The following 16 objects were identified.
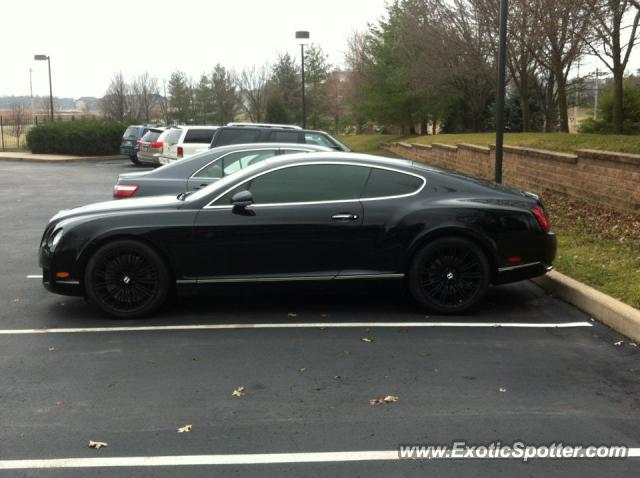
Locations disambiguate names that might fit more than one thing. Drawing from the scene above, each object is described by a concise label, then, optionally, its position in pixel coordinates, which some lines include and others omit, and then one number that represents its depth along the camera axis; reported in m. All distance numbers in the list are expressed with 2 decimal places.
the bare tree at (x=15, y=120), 48.06
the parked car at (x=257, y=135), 14.27
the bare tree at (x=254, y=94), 60.19
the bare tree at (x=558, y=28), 15.91
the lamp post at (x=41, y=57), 38.72
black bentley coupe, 6.32
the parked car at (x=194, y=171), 9.52
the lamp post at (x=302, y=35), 29.58
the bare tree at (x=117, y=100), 51.34
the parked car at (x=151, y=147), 25.11
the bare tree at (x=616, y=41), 15.06
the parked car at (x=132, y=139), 30.10
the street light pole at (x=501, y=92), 11.36
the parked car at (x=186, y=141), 19.41
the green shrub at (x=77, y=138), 34.75
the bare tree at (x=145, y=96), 56.66
